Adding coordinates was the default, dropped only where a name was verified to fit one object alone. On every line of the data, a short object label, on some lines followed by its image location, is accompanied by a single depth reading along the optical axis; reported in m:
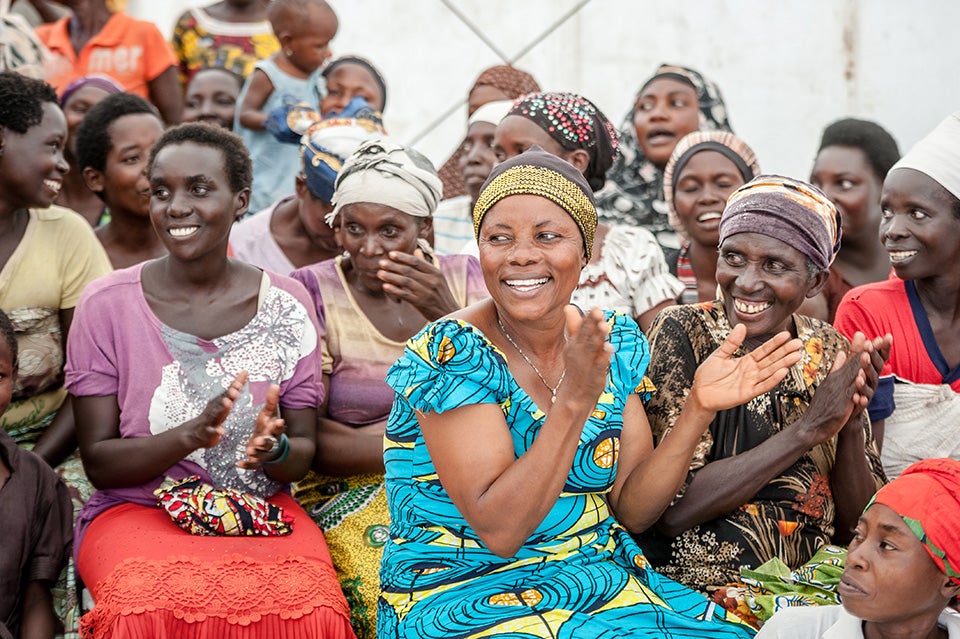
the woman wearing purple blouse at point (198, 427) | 3.46
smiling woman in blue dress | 2.99
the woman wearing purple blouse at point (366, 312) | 4.23
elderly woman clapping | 3.56
